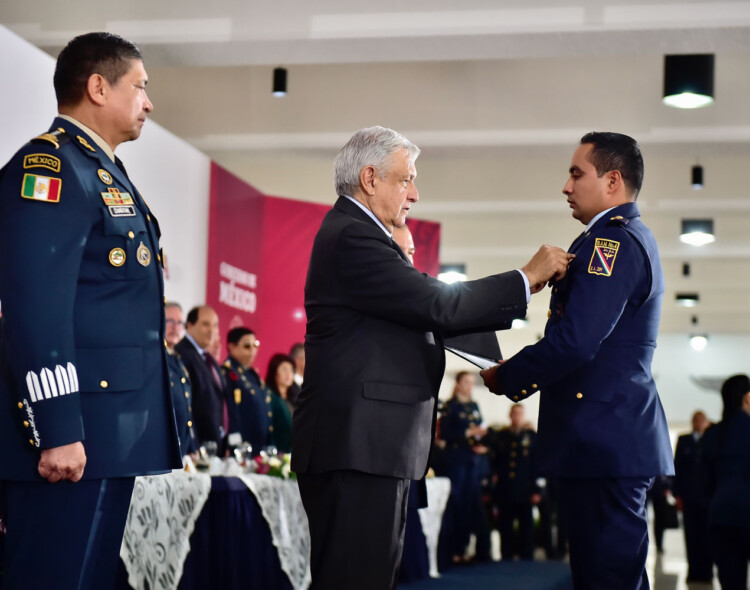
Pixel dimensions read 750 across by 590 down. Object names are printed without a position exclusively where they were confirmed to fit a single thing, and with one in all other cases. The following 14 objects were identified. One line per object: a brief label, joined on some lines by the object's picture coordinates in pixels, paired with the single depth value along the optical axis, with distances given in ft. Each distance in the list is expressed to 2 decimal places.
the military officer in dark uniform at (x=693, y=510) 25.53
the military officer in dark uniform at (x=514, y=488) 29.99
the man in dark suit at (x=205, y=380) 17.79
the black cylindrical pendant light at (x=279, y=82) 25.48
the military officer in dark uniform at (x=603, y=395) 7.33
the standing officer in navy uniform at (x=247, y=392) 19.10
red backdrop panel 26.35
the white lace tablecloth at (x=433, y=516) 19.75
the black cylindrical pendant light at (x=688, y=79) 21.50
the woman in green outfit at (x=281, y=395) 20.56
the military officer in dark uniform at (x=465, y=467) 26.27
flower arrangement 13.89
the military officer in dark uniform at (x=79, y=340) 5.58
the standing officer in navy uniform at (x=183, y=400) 15.34
